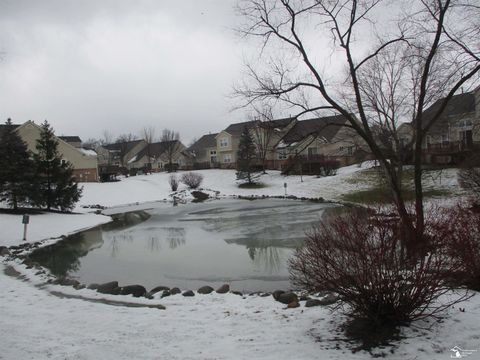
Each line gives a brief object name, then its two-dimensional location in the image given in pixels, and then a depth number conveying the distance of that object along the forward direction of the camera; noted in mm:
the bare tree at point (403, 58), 10758
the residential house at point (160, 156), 85875
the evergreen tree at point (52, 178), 27891
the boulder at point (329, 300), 7019
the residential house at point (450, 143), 34031
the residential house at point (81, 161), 54553
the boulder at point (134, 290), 9516
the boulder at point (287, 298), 7918
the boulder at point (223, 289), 9390
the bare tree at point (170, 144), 83088
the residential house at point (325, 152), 50906
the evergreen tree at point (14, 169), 24812
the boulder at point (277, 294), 8307
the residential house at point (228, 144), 68125
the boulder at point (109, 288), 9766
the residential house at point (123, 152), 95800
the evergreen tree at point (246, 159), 50031
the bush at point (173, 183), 49331
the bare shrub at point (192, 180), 50125
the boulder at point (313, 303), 7266
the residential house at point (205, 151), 68250
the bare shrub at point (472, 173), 14883
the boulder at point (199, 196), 42456
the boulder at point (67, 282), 10883
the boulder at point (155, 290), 9398
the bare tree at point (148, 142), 91844
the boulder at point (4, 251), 15473
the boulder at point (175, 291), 9476
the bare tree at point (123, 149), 94669
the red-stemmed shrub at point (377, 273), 5383
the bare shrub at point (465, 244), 6488
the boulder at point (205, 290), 9445
